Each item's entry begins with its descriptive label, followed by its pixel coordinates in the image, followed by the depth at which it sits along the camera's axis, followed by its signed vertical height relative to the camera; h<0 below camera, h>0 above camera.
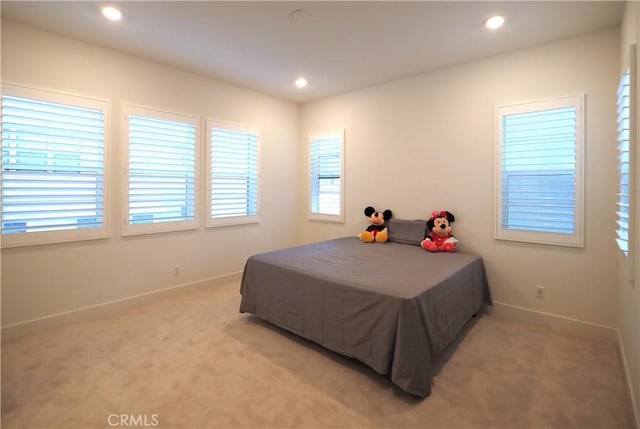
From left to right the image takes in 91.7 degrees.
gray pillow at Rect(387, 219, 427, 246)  3.67 -0.23
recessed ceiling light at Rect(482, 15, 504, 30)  2.53 +1.59
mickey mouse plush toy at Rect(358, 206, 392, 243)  3.92 -0.21
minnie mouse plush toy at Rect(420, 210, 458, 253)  3.35 -0.26
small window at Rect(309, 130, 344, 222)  4.64 +0.55
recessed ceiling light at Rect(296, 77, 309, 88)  3.98 +1.69
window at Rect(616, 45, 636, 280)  1.70 +0.32
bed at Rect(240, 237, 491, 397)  1.94 -0.68
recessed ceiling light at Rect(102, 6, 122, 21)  2.46 +1.60
